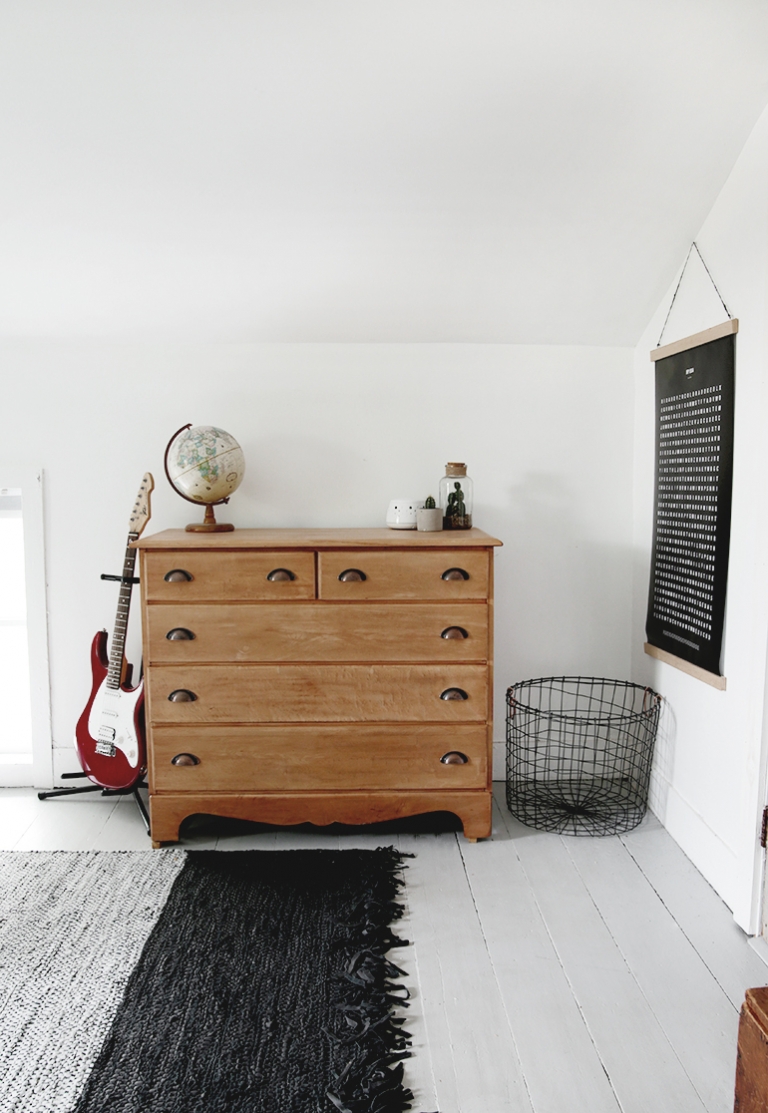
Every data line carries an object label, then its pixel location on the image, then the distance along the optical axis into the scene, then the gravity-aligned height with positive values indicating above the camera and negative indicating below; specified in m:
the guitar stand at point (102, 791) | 2.71 -1.09
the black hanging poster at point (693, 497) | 2.20 -0.01
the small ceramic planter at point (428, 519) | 2.64 -0.09
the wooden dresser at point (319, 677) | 2.45 -0.58
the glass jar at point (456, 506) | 2.74 -0.05
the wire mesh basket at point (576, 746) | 2.85 -0.96
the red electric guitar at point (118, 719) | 2.65 -0.77
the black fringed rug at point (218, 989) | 1.52 -1.13
